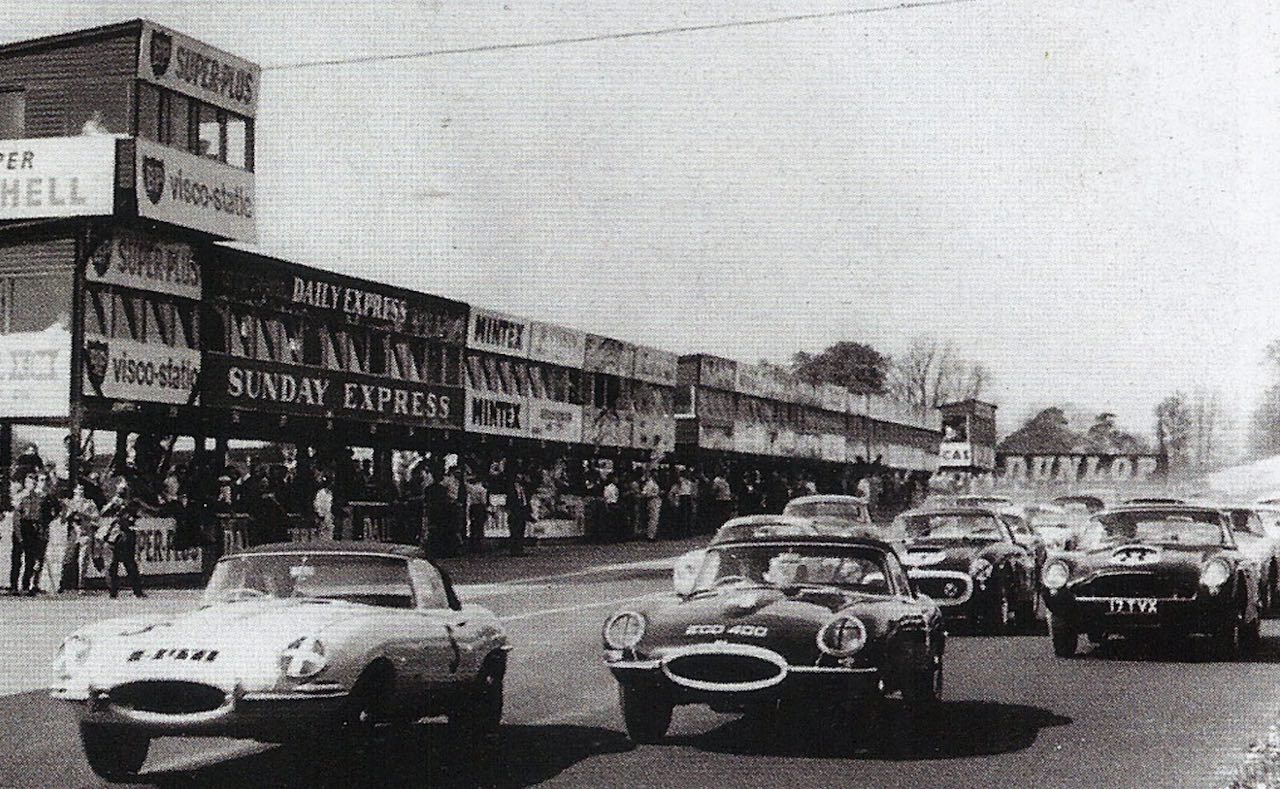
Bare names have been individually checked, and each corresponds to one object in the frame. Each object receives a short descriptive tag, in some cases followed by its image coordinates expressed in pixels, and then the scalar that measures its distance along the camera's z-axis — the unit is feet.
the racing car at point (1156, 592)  46.21
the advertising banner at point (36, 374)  76.48
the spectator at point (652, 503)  124.88
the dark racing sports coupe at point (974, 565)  54.90
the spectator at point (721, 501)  139.33
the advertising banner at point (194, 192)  81.87
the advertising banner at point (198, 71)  86.43
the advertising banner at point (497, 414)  114.62
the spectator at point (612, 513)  122.62
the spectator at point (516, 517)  102.78
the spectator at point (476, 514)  102.73
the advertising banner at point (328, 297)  87.71
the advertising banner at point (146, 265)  78.89
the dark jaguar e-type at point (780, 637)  29.53
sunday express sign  85.87
